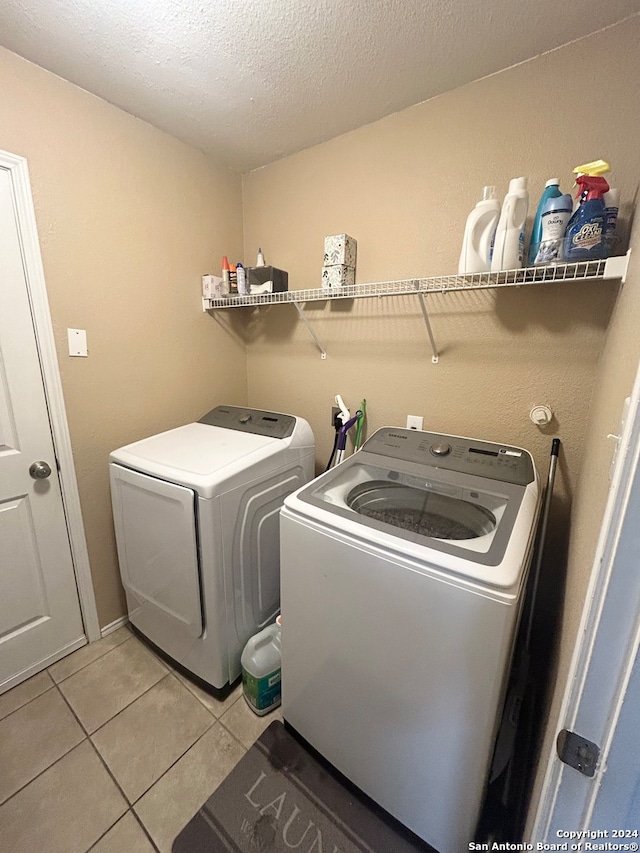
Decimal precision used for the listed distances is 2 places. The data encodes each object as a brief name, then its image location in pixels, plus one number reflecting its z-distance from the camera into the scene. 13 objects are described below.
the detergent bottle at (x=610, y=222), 1.03
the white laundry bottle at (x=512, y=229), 1.13
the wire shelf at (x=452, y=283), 1.07
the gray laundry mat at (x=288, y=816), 1.04
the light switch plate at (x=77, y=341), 1.50
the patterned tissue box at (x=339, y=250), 1.62
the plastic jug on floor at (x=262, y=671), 1.39
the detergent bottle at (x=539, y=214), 1.10
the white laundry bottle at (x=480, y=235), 1.21
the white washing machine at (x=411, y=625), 0.81
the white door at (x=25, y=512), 1.33
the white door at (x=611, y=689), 0.43
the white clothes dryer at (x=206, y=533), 1.31
